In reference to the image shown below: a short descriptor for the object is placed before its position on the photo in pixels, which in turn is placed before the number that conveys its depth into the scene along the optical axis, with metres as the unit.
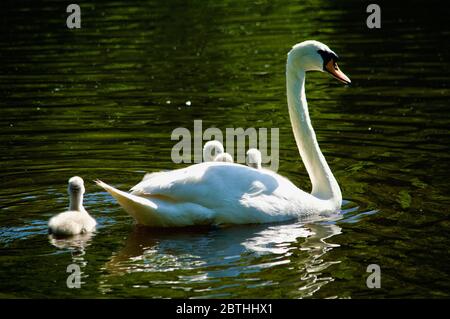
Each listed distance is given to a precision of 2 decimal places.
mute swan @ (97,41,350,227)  9.40
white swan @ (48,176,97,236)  9.32
